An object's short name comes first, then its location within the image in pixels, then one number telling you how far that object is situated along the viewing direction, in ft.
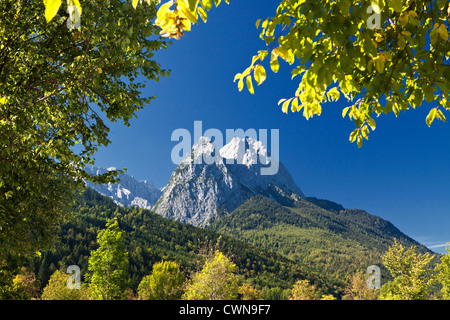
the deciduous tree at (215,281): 89.35
